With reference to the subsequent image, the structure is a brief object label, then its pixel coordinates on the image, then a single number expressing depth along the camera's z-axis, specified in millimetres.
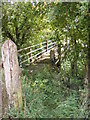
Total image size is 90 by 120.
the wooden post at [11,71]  1733
